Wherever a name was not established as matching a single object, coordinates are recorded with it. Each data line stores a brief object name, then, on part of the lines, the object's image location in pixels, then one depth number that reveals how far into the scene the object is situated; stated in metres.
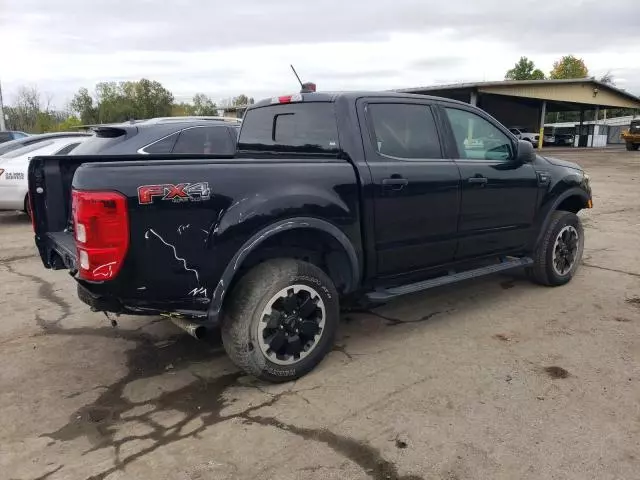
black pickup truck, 2.99
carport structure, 36.75
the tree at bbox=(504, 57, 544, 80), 86.29
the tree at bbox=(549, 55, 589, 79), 85.91
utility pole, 28.50
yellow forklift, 38.08
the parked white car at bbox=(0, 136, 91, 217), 9.12
